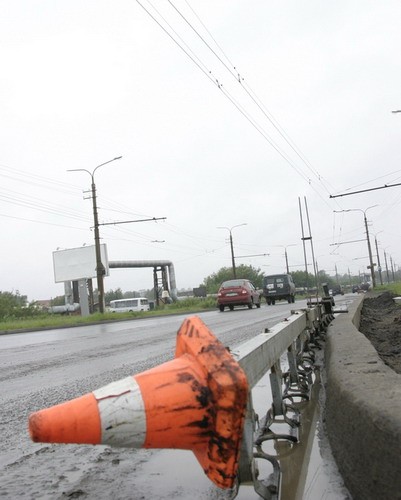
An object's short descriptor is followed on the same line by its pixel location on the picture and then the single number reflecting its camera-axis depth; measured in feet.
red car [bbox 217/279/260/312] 91.09
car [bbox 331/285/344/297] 219.61
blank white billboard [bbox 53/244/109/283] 168.04
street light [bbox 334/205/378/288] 167.32
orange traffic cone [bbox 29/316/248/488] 5.10
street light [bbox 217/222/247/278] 172.45
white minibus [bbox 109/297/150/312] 154.09
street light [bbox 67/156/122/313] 94.28
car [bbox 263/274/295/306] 114.32
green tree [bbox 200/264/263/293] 356.18
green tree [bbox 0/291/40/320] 155.02
